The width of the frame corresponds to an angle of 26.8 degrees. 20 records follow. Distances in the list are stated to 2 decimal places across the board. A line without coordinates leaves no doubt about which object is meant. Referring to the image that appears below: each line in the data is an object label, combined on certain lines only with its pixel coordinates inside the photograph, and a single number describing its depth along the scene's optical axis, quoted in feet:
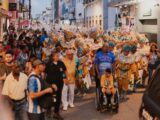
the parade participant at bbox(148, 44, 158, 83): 36.99
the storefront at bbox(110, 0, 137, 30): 81.92
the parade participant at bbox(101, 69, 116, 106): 27.86
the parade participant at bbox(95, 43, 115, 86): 30.49
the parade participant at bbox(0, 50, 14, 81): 22.67
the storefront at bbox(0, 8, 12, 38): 89.82
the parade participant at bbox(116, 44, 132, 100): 33.30
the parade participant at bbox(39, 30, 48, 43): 67.68
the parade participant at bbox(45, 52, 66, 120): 26.18
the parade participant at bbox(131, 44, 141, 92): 34.74
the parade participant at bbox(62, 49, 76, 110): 30.00
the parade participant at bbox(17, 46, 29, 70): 36.33
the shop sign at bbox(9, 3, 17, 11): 112.12
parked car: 12.42
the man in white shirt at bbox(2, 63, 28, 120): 20.25
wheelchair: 28.09
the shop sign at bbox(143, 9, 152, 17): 70.71
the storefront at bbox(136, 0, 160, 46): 66.29
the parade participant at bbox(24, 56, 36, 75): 26.13
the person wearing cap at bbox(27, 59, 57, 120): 18.85
